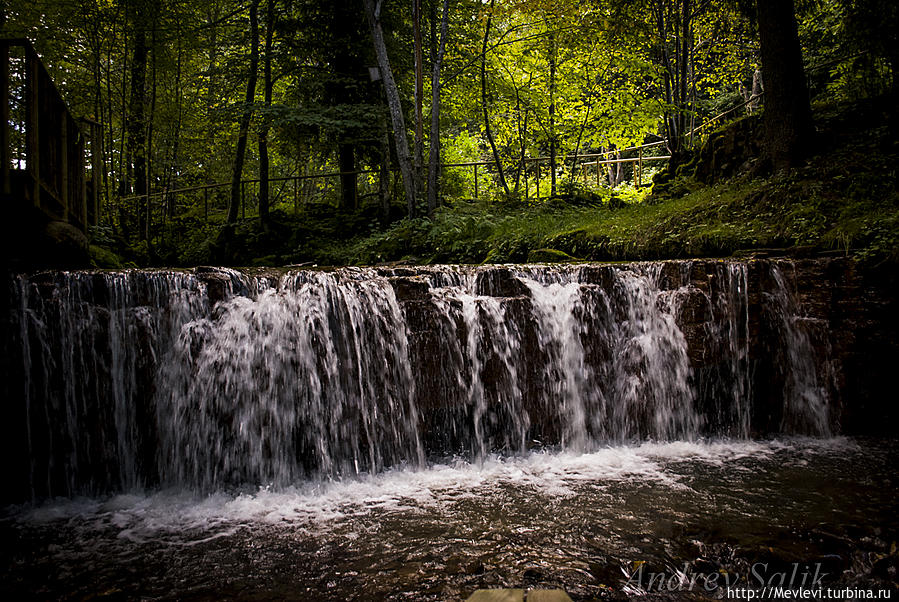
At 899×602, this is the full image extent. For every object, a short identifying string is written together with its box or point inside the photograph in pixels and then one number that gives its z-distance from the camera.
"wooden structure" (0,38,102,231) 4.93
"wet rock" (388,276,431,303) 6.21
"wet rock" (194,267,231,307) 5.73
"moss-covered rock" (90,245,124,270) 9.16
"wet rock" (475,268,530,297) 6.59
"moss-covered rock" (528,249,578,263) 9.55
